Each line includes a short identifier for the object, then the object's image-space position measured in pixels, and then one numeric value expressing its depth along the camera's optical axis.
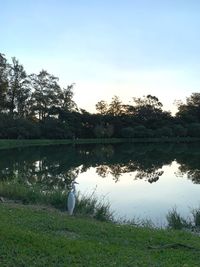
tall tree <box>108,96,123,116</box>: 44.52
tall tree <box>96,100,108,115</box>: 44.99
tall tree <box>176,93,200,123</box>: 46.05
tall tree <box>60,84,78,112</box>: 41.66
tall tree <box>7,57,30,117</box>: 38.39
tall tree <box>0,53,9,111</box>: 37.65
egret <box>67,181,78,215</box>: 5.63
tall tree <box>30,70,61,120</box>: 39.48
